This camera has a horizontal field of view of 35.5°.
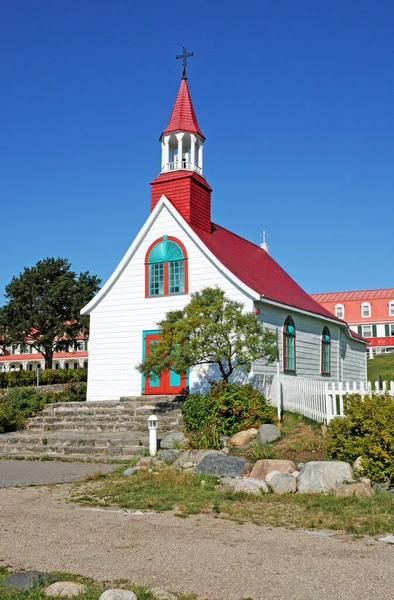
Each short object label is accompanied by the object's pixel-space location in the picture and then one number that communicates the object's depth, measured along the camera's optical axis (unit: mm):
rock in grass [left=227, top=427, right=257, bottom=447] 14492
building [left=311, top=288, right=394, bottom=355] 58062
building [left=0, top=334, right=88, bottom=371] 67062
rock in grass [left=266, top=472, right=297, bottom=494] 9859
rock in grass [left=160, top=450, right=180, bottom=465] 13023
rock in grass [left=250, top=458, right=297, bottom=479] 10742
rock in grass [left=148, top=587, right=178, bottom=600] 4938
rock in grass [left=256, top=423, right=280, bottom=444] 14293
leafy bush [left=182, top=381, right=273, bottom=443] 15773
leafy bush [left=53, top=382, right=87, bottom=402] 23766
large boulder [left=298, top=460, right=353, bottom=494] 9797
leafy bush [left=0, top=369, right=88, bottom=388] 35312
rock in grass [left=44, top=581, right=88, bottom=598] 4996
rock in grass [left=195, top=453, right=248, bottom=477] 11422
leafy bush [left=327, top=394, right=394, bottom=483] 9992
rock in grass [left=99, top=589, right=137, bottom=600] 4750
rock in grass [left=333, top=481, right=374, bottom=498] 9320
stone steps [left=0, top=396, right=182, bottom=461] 16031
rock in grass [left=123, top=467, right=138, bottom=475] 12141
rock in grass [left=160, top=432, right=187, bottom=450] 14854
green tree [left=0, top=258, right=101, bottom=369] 44781
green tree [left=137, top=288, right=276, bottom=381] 17906
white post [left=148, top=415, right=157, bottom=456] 14383
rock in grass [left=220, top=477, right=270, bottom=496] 9812
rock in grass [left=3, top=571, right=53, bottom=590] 5203
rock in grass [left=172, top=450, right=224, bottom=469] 12477
